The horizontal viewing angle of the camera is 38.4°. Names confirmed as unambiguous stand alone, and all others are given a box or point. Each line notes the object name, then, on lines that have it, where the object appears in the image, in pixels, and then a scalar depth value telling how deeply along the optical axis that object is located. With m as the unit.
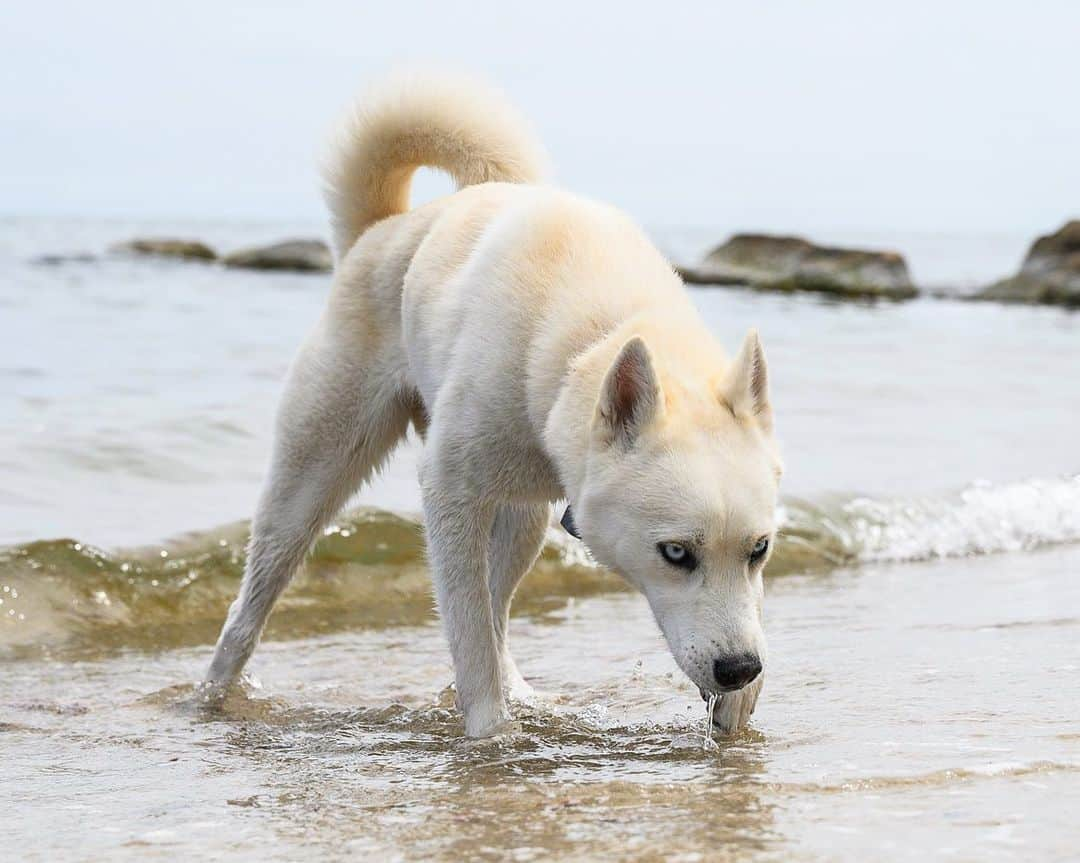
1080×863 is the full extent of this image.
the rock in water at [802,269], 29.53
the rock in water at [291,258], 32.59
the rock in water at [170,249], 37.22
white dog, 3.56
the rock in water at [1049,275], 27.06
